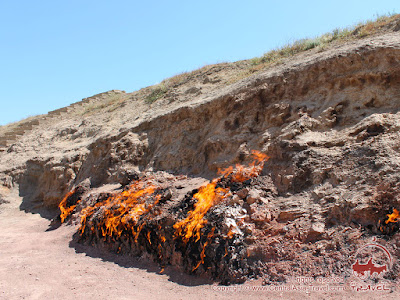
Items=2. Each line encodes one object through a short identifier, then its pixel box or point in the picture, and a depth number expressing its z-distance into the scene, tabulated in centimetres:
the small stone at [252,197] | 497
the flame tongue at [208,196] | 493
